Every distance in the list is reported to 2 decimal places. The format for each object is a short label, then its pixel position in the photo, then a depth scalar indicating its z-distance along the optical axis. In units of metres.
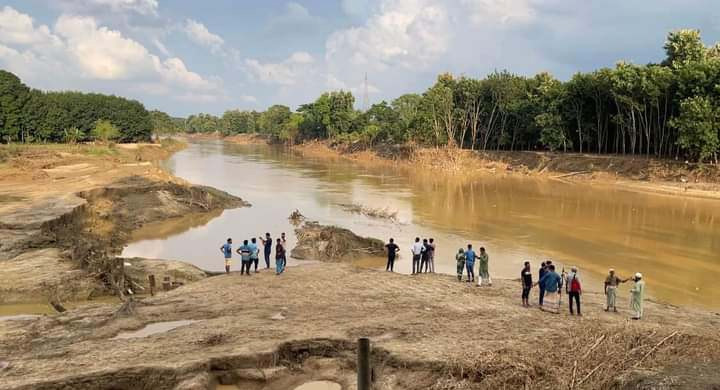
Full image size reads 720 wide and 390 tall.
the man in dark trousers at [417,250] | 21.00
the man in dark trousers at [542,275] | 15.68
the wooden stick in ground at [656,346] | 9.75
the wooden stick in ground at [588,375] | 8.91
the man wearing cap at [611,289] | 15.46
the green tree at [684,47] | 55.78
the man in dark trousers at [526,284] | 15.88
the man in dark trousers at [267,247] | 21.02
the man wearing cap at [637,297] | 14.61
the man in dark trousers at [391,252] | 21.45
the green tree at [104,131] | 92.69
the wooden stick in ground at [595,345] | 9.84
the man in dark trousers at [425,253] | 21.04
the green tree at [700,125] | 48.81
